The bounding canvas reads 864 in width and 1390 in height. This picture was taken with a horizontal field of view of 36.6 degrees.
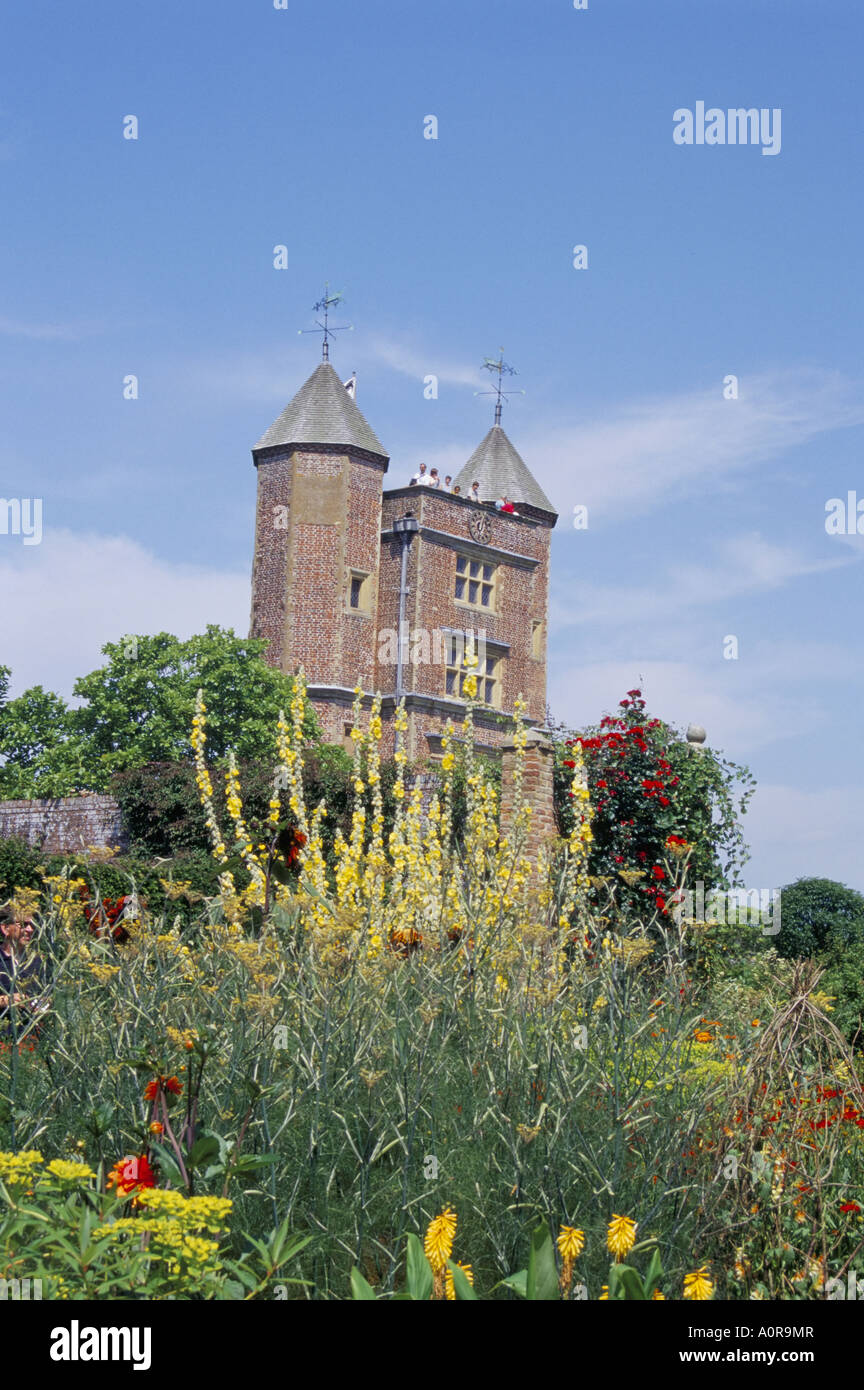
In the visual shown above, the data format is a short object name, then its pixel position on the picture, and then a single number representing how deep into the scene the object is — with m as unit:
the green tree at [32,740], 33.69
